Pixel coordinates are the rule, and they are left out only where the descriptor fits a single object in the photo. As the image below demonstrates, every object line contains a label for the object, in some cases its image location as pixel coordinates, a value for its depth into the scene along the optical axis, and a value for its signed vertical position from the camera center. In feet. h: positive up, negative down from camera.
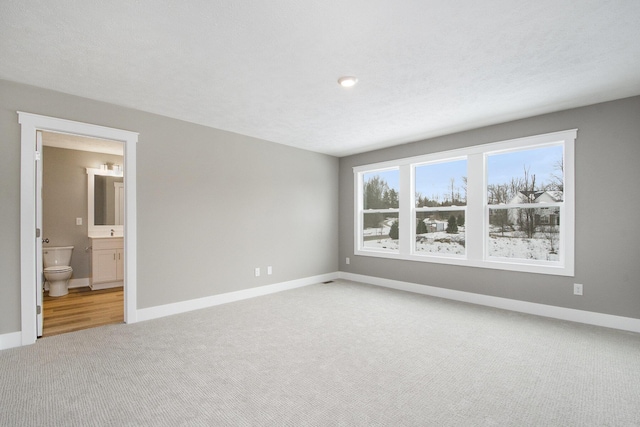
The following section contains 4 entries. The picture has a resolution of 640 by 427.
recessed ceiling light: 9.29 +4.12
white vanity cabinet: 17.44 -2.90
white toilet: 15.74 -2.97
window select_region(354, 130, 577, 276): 12.53 +0.35
